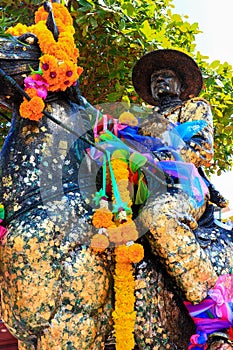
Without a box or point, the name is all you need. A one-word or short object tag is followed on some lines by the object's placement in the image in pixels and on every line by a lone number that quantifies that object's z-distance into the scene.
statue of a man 2.48
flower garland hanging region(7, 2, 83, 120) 2.42
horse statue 2.22
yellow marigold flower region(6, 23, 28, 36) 2.59
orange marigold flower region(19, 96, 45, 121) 2.40
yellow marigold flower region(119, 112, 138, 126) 2.84
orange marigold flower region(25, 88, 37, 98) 2.42
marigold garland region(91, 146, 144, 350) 2.36
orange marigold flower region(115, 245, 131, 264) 2.36
